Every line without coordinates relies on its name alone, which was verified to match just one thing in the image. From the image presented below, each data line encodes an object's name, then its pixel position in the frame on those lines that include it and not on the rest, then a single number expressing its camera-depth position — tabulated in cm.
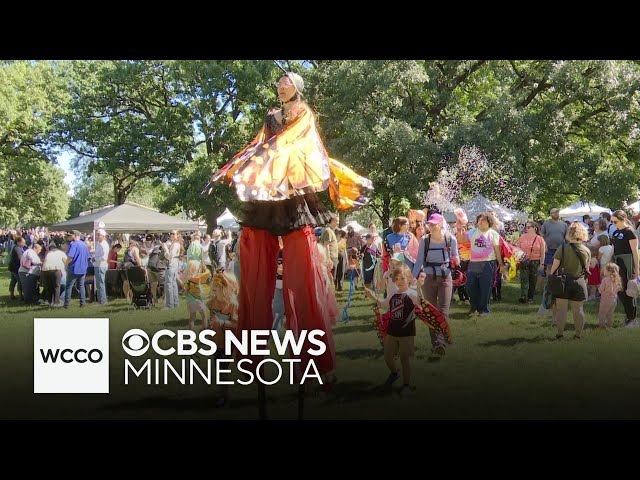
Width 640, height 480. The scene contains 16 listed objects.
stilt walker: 374
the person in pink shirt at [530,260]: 1080
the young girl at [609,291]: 794
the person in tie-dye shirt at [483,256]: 859
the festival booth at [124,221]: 1920
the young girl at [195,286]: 755
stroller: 1127
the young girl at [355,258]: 1330
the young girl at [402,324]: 491
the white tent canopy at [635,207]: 1759
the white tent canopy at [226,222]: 2309
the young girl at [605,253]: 924
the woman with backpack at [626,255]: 821
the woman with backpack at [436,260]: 714
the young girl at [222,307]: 473
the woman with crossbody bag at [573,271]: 714
